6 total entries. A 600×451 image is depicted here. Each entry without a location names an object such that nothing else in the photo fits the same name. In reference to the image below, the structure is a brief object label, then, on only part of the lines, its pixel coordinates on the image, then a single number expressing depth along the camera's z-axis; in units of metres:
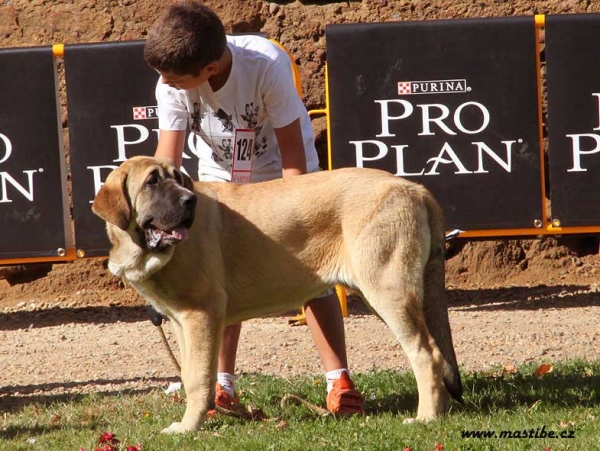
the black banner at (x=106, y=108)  16.69
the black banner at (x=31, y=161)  16.72
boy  10.21
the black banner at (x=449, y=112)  16.53
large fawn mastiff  9.75
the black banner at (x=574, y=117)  16.52
